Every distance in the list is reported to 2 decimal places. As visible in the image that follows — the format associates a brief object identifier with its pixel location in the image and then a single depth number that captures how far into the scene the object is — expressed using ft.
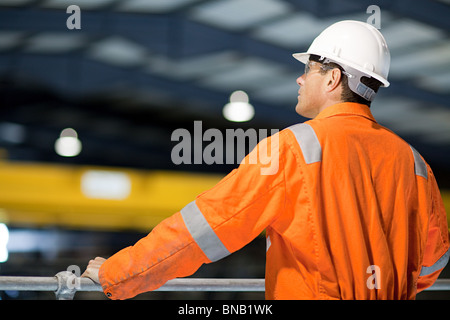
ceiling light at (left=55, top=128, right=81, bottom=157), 46.19
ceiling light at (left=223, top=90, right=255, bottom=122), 48.47
